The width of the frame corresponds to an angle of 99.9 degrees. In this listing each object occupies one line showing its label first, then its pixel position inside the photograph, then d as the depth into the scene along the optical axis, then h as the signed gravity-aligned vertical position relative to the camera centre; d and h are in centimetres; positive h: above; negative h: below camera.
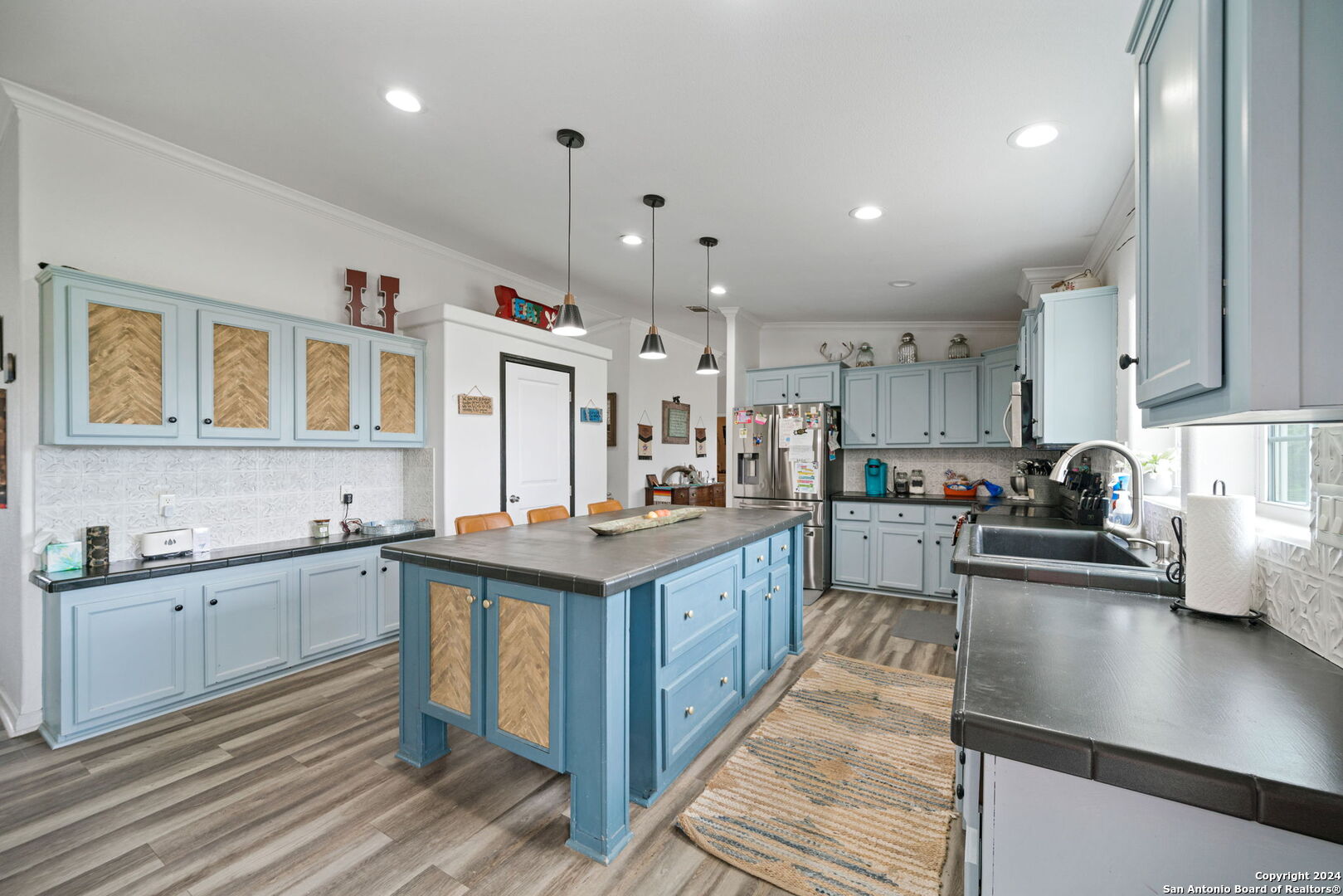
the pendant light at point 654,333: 313 +71
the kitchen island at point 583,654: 181 -74
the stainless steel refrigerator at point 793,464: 514 -13
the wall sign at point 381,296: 356 +98
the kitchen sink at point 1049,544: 239 -44
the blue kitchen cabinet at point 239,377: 281 +38
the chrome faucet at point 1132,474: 191 -8
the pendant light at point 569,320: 276 +63
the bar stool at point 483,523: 298 -40
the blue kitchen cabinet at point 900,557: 495 -95
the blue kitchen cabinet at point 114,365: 238 +38
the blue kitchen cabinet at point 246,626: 279 -92
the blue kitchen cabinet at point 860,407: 541 +41
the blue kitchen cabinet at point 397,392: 356 +37
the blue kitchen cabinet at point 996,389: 482 +53
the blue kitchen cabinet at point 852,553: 517 -96
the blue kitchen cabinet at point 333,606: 317 -92
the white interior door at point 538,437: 430 +10
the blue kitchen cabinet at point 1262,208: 63 +29
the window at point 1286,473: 148 -7
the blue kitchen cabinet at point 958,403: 505 +42
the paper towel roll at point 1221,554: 128 -24
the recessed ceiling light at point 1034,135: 235 +134
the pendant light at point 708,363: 376 +61
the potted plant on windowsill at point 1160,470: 233 -8
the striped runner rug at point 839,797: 174 -128
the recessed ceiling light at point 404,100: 223 +140
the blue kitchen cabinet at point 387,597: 356 -95
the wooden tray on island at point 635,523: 267 -38
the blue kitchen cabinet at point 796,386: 543 +63
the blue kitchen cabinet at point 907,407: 522 +40
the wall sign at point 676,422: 687 +34
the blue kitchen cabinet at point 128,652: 240 -91
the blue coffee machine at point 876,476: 543 -26
